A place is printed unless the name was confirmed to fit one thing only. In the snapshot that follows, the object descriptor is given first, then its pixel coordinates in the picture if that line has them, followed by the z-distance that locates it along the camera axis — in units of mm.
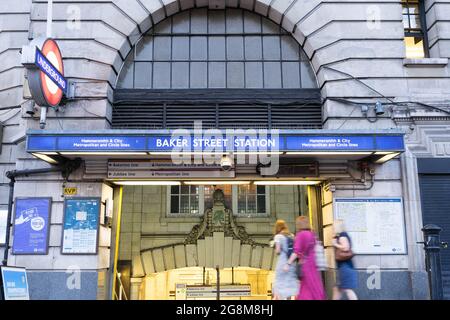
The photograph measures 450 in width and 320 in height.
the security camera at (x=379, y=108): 11391
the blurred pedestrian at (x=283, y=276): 7562
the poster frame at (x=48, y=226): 10852
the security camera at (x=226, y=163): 10438
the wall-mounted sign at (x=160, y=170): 11117
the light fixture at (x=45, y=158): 10430
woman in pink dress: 7402
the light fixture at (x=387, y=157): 10526
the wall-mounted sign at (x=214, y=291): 14414
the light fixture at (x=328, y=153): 9984
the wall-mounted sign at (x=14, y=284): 8273
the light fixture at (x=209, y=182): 11672
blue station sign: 9844
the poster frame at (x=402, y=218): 10867
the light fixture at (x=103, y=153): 9906
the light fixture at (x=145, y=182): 11516
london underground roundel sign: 9586
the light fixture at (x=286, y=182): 11611
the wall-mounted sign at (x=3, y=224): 11469
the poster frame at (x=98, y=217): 10875
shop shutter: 11148
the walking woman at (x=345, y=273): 7316
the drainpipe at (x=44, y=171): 11172
